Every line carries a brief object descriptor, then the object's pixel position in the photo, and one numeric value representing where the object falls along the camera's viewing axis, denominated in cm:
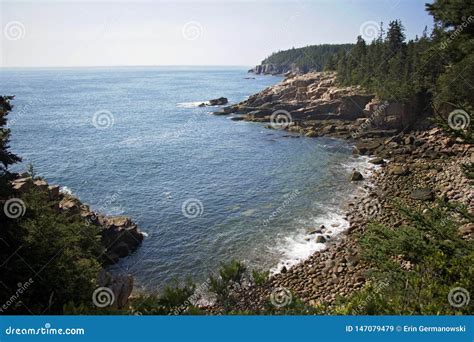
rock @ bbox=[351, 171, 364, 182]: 3780
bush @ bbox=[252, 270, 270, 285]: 1133
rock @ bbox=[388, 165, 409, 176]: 3697
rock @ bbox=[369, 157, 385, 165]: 4209
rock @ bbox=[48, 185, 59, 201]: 2500
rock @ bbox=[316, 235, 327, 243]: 2620
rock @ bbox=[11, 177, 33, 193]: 1953
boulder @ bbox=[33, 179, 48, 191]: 2305
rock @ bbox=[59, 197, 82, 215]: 2556
